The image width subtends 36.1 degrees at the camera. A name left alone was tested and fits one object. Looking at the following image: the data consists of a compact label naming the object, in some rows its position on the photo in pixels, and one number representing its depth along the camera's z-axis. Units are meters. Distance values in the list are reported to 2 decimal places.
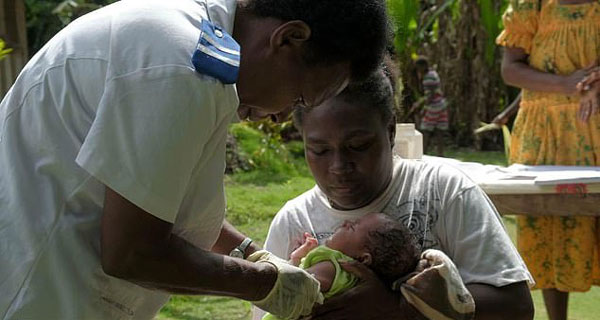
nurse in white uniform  1.75
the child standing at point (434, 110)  11.98
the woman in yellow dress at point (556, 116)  4.65
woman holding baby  2.60
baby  2.57
